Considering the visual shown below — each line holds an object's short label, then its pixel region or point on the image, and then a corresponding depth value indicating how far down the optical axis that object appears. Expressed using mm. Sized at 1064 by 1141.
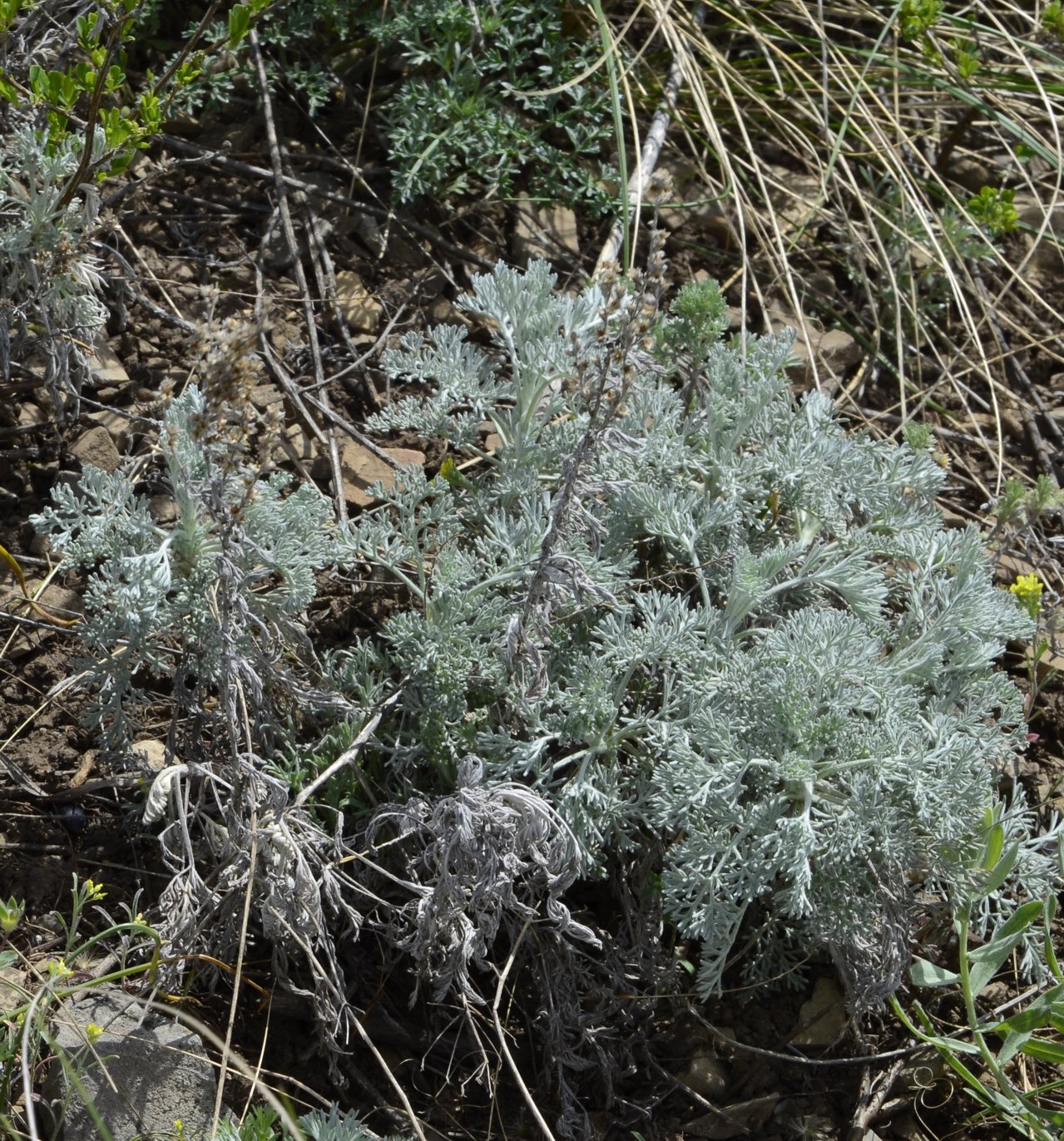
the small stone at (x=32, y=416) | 2805
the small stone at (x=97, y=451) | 2793
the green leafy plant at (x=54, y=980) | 1896
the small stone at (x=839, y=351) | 3502
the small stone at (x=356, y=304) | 3213
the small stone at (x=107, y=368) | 2902
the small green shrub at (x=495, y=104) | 3260
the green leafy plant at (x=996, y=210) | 3533
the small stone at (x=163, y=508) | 2775
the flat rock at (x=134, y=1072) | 2027
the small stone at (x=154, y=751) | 2439
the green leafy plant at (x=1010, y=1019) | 2068
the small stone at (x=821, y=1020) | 2439
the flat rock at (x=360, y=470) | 2904
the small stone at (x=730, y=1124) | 2332
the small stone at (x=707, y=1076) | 2365
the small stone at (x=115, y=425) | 2854
